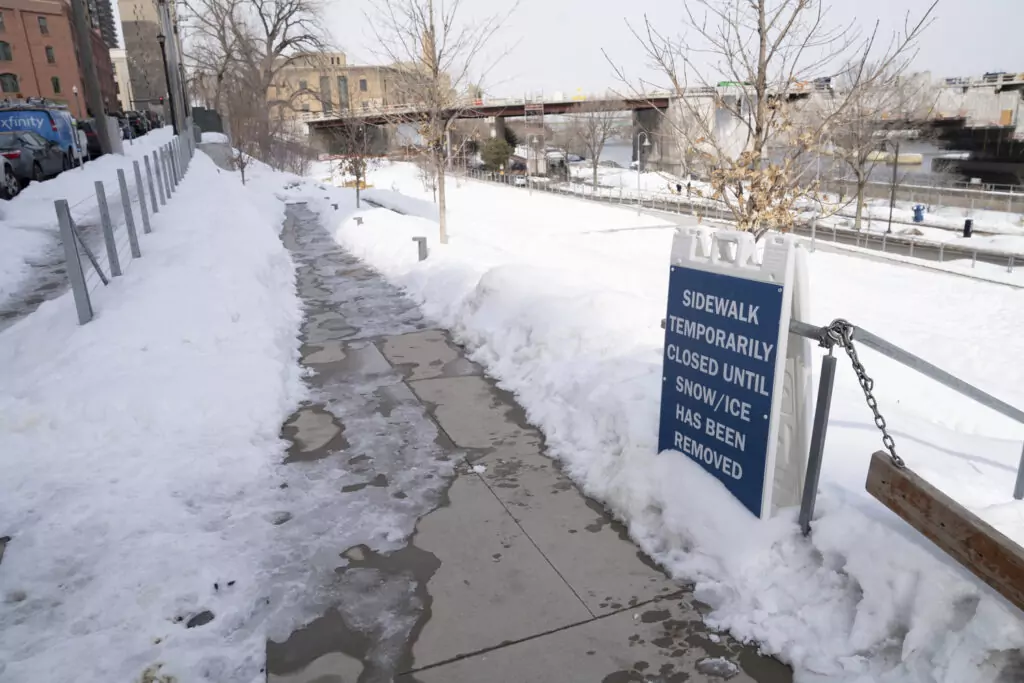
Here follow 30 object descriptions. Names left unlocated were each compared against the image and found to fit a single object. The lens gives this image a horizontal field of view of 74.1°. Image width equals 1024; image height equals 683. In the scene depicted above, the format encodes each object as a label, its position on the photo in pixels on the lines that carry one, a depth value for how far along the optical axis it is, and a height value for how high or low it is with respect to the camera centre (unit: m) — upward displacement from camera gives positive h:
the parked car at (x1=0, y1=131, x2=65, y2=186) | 17.91 -0.67
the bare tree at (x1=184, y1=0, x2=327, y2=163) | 60.34 +6.90
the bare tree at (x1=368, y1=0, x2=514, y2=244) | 16.27 +0.93
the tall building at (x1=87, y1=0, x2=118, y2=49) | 122.28 +18.85
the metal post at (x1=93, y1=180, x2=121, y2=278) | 8.48 -1.30
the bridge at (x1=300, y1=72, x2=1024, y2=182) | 61.94 -0.03
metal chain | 3.20 -1.07
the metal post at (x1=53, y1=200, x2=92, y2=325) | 6.57 -1.32
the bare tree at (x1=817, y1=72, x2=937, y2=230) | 38.34 -0.55
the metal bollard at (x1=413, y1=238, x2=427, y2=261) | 12.38 -2.18
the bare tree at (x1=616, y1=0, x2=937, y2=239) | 9.88 -0.23
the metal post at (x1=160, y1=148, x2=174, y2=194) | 17.08 -1.30
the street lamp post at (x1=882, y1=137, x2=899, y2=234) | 38.84 -4.44
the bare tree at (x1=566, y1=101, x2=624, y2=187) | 70.44 -0.38
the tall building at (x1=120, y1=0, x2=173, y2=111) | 120.17 +13.76
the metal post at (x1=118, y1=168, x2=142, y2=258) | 9.79 -1.38
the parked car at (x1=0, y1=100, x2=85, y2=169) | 21.05 +0.20
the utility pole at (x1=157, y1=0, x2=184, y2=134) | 29.30 +2.41
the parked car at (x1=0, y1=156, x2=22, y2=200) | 16.40 -1.23
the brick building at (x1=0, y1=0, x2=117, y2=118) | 59.41 +6.58
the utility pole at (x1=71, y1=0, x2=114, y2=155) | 23.06 +1.75
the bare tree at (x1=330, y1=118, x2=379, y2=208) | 34.89 -1.49
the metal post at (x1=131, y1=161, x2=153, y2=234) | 11.83 -1.23
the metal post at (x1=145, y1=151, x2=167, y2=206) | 15.38 -0.95
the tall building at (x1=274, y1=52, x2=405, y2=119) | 110.74 +7.16
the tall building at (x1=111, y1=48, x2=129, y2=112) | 117.75 +8.93
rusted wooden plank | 2.59 -1.66
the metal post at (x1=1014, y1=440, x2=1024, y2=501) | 4.24 -2.24
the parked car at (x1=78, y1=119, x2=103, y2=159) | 27.41 -0.49
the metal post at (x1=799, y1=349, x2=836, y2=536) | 3.42 -1.63
